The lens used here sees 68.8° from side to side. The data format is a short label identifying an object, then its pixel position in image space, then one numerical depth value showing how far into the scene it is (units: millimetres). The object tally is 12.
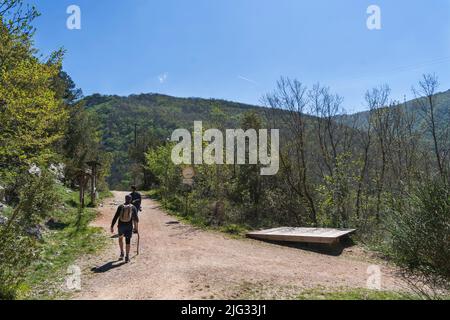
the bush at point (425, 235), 4656
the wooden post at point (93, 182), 19580
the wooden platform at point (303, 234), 10460
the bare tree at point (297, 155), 18828
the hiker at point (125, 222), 8461
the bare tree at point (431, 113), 17328
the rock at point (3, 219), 9059
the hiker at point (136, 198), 12108
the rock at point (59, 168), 19445
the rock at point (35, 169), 15133
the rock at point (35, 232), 9541
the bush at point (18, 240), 5730
